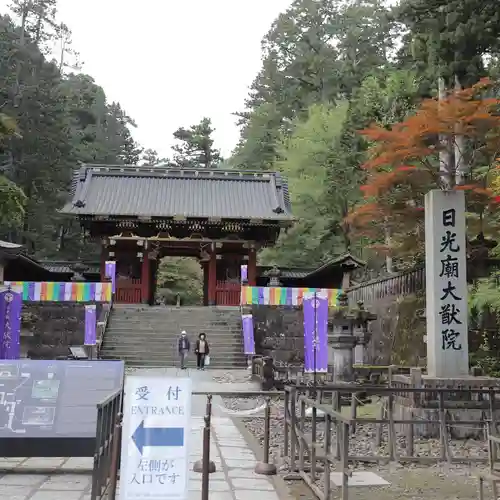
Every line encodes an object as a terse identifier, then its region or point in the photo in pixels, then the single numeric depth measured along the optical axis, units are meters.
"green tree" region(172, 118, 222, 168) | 50.19
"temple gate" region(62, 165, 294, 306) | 24.97
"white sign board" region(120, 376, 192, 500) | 3.75
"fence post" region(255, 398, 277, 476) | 6.05
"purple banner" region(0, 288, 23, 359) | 14.11
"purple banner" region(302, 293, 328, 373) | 14.23
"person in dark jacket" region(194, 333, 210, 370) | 17.05
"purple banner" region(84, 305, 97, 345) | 18.11
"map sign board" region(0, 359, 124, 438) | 5.52
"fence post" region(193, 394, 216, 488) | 4.21
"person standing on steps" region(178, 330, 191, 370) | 17.02
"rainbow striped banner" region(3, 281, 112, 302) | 20.66
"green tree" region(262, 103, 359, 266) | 28.75
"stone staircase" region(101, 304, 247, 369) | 18.31
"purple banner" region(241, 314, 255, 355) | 18.39
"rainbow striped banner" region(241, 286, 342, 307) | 20.75
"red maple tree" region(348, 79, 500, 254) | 13.39
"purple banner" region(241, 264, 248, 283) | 24.28
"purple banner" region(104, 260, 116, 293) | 24.17
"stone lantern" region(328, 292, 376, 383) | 11.41
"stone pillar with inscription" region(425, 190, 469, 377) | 8.96
